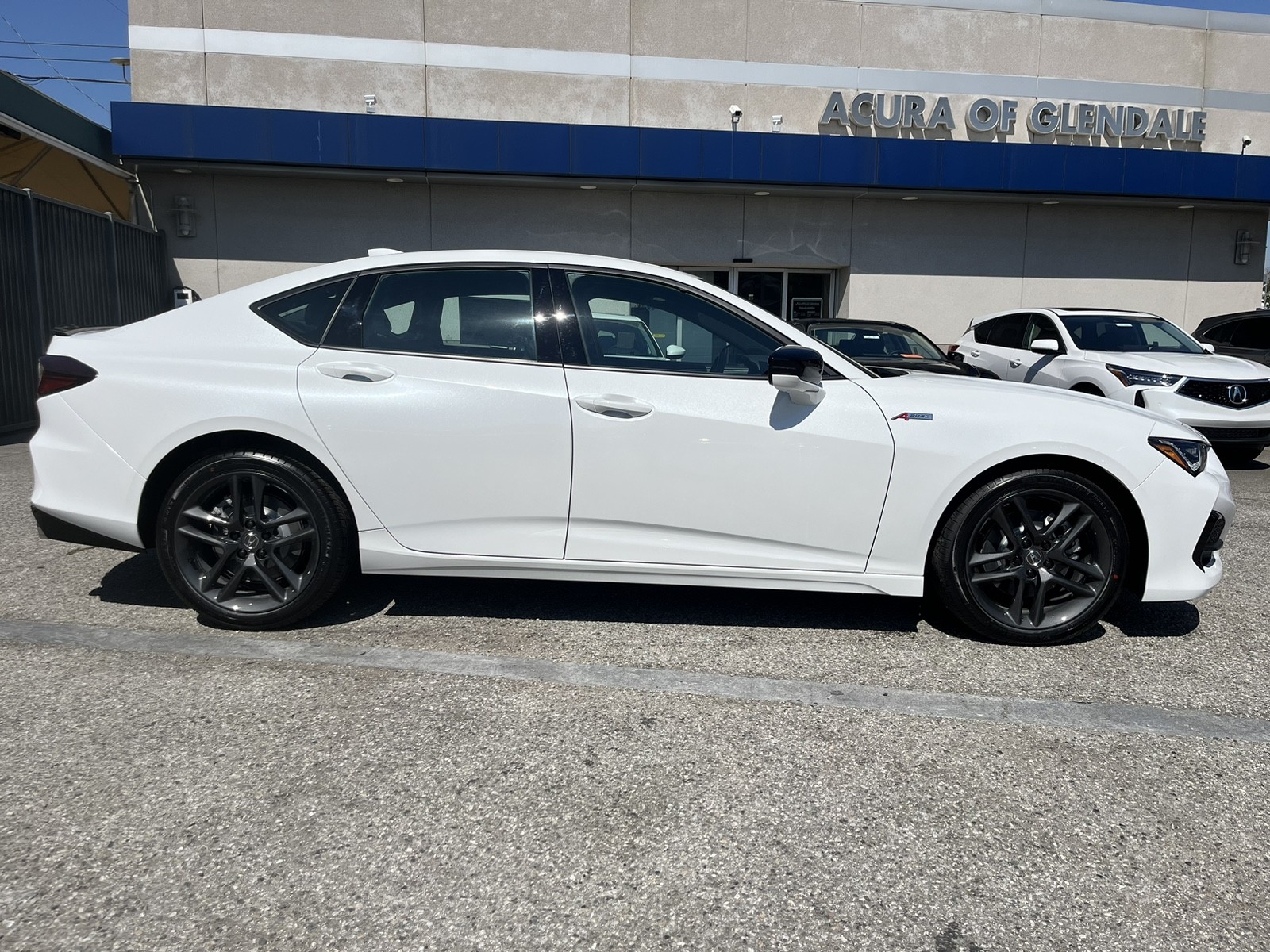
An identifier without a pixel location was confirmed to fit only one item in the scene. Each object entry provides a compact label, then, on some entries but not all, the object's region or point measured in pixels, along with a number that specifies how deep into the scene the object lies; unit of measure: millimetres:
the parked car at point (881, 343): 9695
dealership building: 13656
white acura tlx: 3688
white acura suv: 8703
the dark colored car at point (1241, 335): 11203
